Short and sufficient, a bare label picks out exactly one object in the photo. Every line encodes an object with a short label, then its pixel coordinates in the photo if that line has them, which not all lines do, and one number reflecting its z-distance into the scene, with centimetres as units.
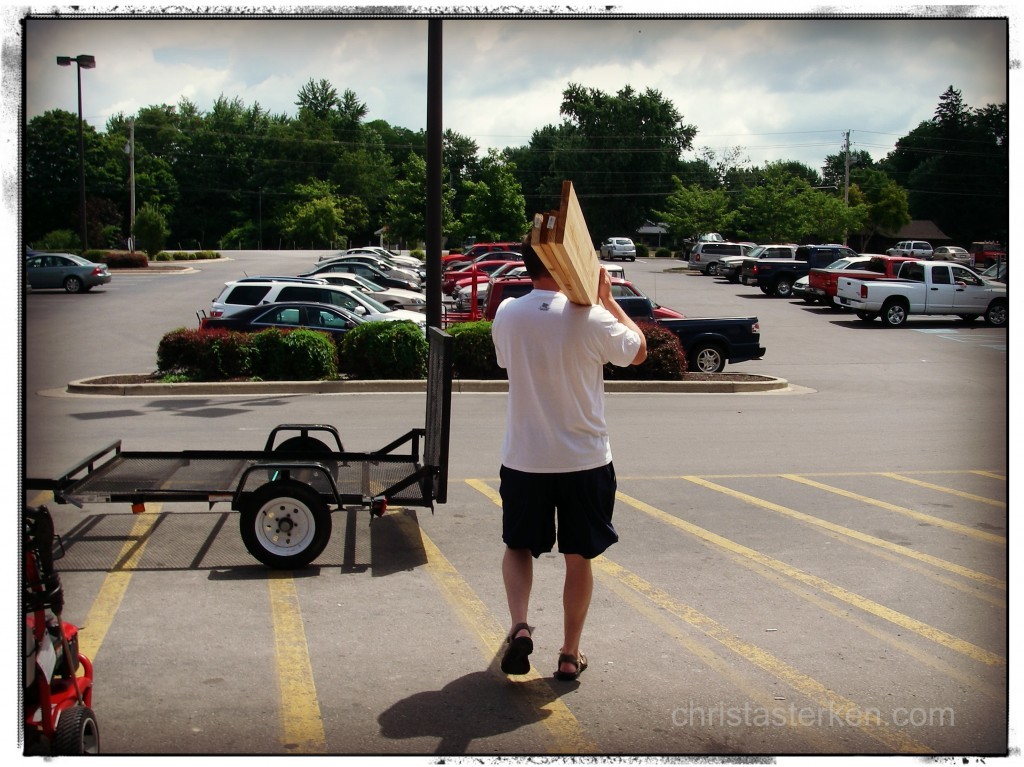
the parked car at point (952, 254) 6419
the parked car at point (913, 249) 6809
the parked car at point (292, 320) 1786
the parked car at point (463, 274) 3550
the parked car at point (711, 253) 5447
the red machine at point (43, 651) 338
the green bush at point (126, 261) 5419
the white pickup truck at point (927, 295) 2942
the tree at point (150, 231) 6412
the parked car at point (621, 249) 6850
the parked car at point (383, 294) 2969
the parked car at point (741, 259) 4447
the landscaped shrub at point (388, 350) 1630
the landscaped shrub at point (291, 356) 1602
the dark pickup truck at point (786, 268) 4056
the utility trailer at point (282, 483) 640
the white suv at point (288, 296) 2166
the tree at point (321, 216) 8181
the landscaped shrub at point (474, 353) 1666
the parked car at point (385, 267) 4120
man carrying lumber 457
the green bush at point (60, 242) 4734
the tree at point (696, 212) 6900
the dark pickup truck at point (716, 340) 1850
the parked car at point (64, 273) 3825
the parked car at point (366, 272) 3744
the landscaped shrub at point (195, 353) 1602
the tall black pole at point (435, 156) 1273
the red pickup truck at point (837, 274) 3306
